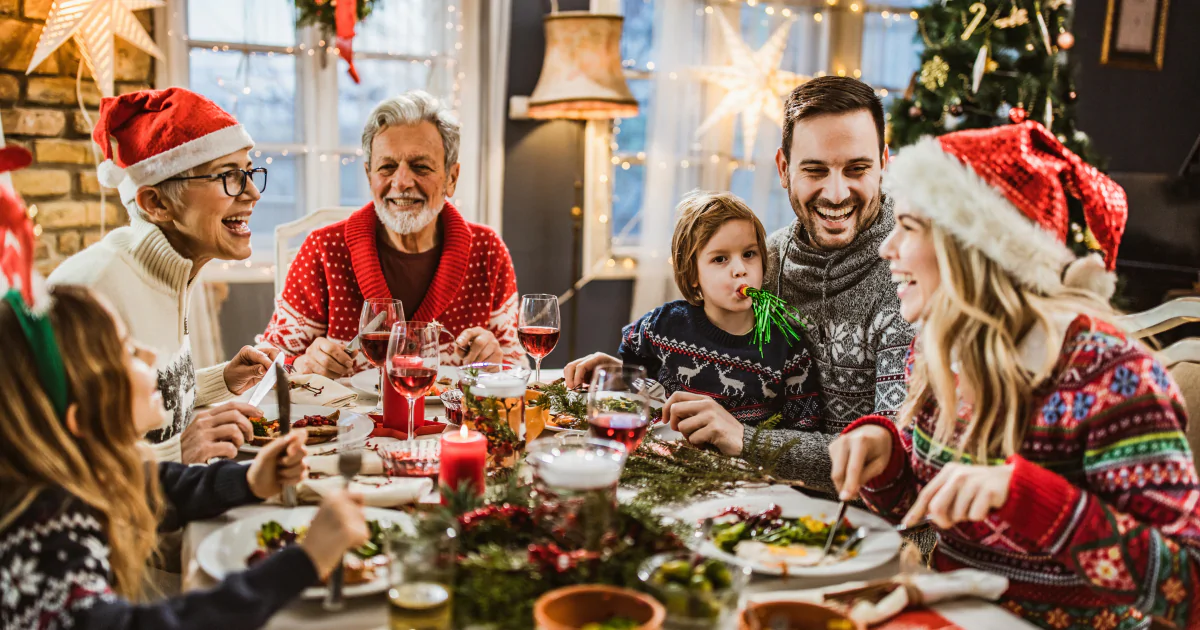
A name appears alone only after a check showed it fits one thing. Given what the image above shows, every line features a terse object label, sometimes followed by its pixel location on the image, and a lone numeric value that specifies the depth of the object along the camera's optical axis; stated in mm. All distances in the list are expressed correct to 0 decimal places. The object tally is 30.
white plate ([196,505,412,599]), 1079
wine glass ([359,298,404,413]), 1949
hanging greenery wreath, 3916
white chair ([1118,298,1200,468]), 1726
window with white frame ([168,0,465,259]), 4043
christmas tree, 4254
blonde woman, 1096
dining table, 1036
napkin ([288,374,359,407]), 2035
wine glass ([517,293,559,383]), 2113
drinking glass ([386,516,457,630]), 917
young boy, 2131
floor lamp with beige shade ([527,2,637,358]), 4078
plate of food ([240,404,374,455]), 1701
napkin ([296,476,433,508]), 1374
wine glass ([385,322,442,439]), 1613
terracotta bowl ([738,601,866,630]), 967
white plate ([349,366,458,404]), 2133
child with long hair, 918
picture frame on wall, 5598
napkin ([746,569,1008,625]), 1053
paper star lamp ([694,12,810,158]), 4820
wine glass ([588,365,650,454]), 1427
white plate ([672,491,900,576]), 1191
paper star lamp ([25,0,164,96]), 3168
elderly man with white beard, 2822
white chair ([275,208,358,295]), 3145
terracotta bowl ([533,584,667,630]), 930
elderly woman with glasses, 1694
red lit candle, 1351
